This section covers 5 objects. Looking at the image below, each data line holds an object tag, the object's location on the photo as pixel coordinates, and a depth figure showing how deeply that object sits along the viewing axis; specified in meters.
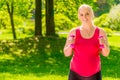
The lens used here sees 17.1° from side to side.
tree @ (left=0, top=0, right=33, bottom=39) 35.03
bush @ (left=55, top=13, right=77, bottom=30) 43.67
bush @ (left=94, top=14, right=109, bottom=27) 52.68
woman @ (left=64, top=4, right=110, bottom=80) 5.91
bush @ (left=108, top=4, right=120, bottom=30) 53.96
